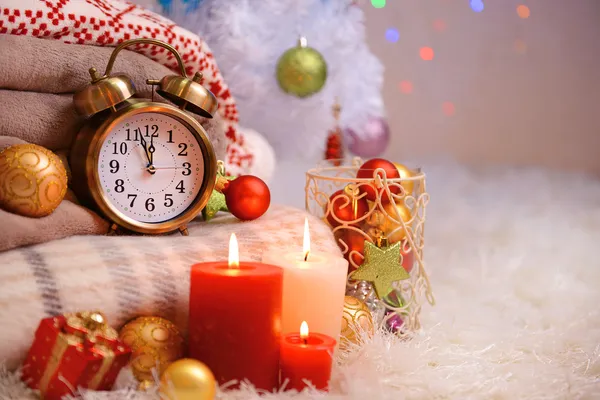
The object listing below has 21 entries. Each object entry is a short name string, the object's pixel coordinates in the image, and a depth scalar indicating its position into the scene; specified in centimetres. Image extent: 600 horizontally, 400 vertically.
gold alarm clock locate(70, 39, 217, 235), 112
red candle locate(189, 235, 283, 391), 90
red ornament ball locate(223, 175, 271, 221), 123
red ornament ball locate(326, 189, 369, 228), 126
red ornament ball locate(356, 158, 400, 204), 125
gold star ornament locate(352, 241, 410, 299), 118
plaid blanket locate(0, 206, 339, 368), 92
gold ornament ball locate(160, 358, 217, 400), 85
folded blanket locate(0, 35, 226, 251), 112
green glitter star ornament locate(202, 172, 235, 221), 131
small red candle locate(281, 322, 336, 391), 91
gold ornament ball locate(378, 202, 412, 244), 126
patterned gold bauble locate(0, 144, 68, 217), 101
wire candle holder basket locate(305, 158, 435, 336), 121
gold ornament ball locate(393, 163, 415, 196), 135
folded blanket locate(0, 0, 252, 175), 118
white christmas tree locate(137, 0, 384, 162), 212
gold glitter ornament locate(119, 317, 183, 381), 93
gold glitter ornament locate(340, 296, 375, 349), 108
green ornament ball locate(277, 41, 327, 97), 215
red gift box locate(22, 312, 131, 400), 84
